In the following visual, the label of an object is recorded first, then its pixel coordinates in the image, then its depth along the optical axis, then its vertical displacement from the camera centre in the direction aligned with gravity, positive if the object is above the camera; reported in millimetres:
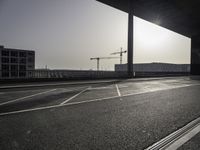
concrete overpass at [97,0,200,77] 29906 +11133
